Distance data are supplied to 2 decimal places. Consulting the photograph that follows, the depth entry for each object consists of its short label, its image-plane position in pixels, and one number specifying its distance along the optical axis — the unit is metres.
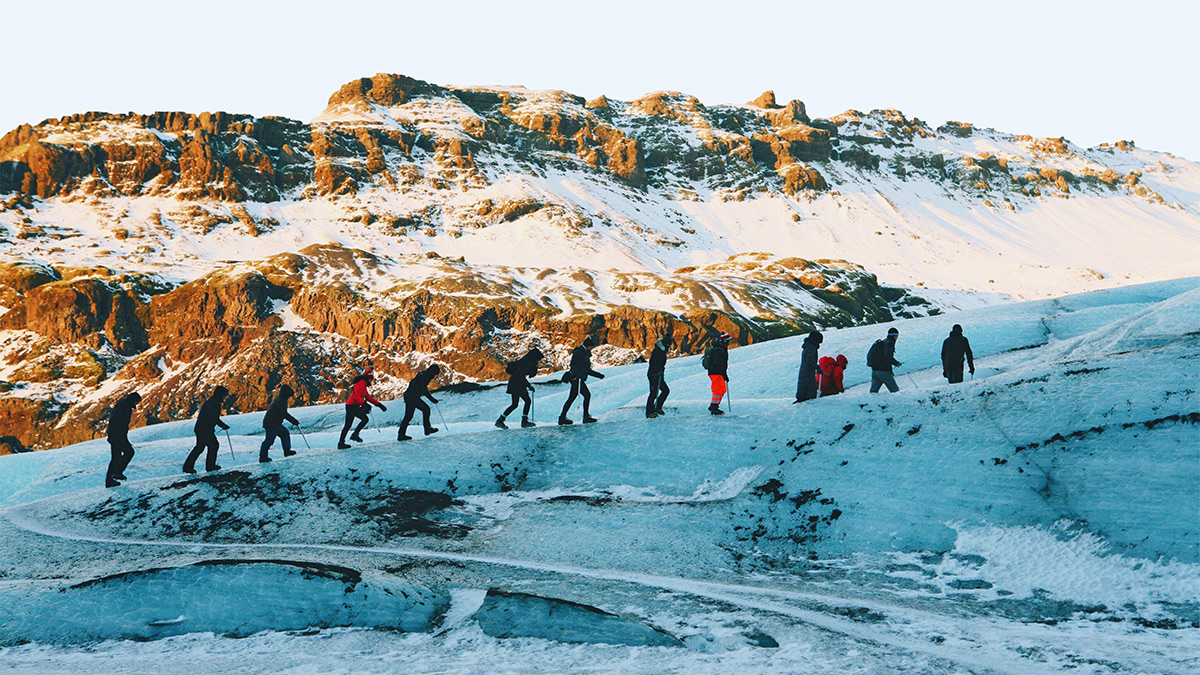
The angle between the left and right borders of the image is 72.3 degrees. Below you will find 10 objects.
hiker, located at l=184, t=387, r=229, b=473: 20.44
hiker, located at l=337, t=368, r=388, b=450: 21.91
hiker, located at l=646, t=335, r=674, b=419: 20.34
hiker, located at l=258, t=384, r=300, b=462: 20.95
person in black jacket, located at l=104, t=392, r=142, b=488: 20.48
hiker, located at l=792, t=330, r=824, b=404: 20.23
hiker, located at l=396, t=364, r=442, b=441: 21.19
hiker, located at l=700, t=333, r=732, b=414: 19.84
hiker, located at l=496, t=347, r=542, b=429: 20.95
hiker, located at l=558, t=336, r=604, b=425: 20.41
